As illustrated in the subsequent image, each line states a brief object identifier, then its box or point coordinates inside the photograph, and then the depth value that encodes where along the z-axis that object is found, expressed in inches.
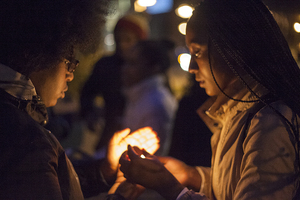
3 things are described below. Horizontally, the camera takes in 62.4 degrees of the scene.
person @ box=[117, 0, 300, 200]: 49.4
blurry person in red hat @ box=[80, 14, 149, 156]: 149.2
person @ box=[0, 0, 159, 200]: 43.1
